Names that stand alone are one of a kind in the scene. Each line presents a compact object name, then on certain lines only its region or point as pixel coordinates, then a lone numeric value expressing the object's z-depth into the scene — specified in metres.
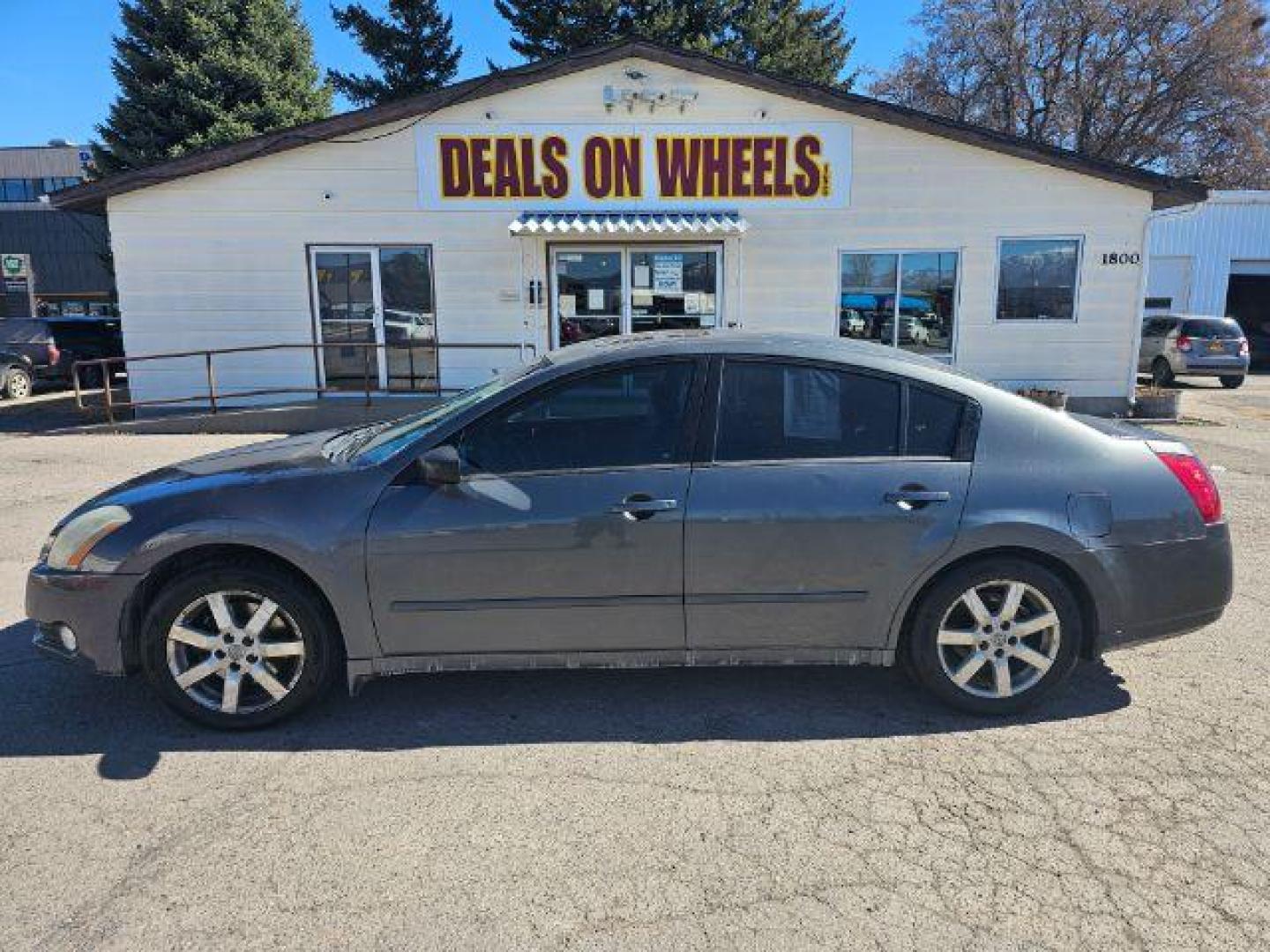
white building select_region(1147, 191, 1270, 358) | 23.91
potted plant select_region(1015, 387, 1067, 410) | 10.98
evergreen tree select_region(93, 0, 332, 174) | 19.31
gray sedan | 3.32
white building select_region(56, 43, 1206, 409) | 11.86
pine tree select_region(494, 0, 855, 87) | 24.72
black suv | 15.80
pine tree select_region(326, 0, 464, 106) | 26.77
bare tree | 30.14
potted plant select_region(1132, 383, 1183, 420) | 12.76
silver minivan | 18.06
